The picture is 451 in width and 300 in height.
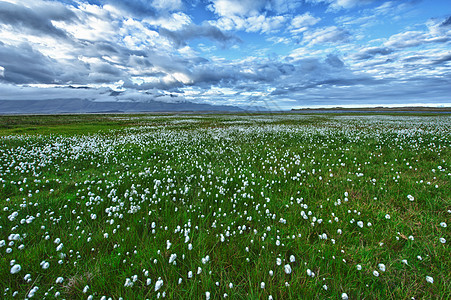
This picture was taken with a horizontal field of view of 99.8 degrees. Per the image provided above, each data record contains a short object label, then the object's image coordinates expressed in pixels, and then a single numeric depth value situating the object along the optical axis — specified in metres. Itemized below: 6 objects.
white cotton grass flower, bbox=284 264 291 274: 2.44
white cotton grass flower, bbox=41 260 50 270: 2.46
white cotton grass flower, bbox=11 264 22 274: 2.23
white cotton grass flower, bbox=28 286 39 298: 2.09
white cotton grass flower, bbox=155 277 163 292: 2.06
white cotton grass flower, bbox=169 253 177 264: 2.55
